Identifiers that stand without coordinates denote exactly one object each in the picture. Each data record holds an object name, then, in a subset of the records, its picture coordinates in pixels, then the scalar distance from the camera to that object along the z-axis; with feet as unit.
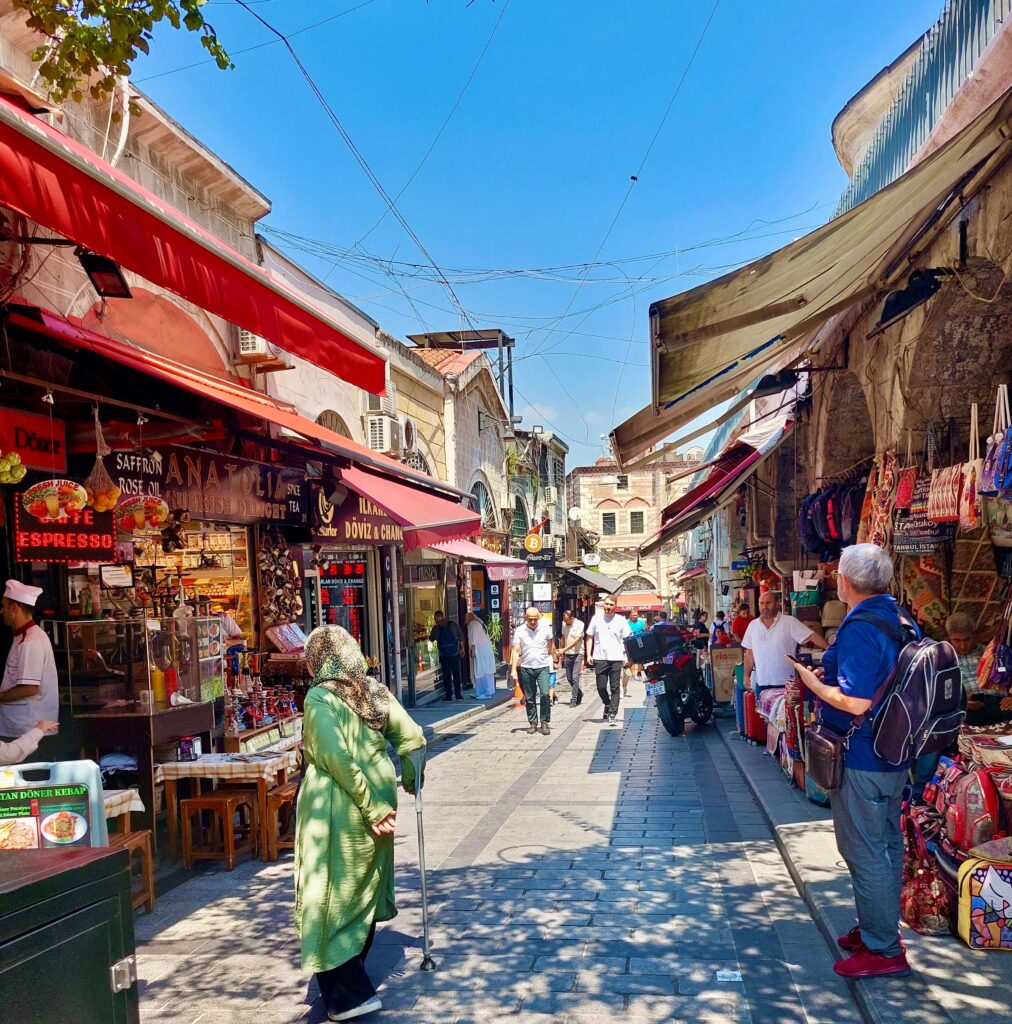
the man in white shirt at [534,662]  39.32
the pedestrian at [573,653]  52.54
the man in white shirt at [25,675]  18.10
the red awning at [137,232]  11.23
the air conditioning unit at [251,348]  31.65
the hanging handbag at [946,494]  17.46
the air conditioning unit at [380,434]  46.06
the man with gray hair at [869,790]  12.03
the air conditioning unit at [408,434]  50.16
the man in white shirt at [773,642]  27.35
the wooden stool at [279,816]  20.75
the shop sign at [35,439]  17.08
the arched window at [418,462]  52.08
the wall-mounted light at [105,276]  20.26
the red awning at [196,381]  16.81
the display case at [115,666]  20.48
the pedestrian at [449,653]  52.47
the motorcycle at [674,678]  37.60
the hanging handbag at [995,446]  14.98
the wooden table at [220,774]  20.35
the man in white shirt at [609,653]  42.11
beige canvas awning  14.40
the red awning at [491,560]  46.16
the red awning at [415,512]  31.32
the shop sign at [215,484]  22.41
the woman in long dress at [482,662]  55.57
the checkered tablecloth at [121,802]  16.61
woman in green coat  12.25
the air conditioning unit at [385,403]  47.16
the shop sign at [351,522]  33.55
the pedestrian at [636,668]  62.56
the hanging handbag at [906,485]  20.94
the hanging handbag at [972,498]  16.58
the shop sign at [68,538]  17.61
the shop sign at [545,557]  83.49
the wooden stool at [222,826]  20.18
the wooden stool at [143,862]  16.90
